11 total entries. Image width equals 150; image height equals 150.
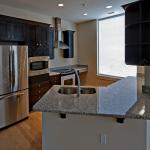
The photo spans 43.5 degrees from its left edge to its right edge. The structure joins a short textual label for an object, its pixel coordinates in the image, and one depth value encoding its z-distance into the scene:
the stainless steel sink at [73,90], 3.10
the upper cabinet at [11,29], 4.11
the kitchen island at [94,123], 2.08
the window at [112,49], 6.38
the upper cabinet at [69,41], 6.79
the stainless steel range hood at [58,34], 6.36
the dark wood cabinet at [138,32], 2.52
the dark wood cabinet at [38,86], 4.82
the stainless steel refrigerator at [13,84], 3.84
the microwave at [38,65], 4.72
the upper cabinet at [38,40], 4.84
